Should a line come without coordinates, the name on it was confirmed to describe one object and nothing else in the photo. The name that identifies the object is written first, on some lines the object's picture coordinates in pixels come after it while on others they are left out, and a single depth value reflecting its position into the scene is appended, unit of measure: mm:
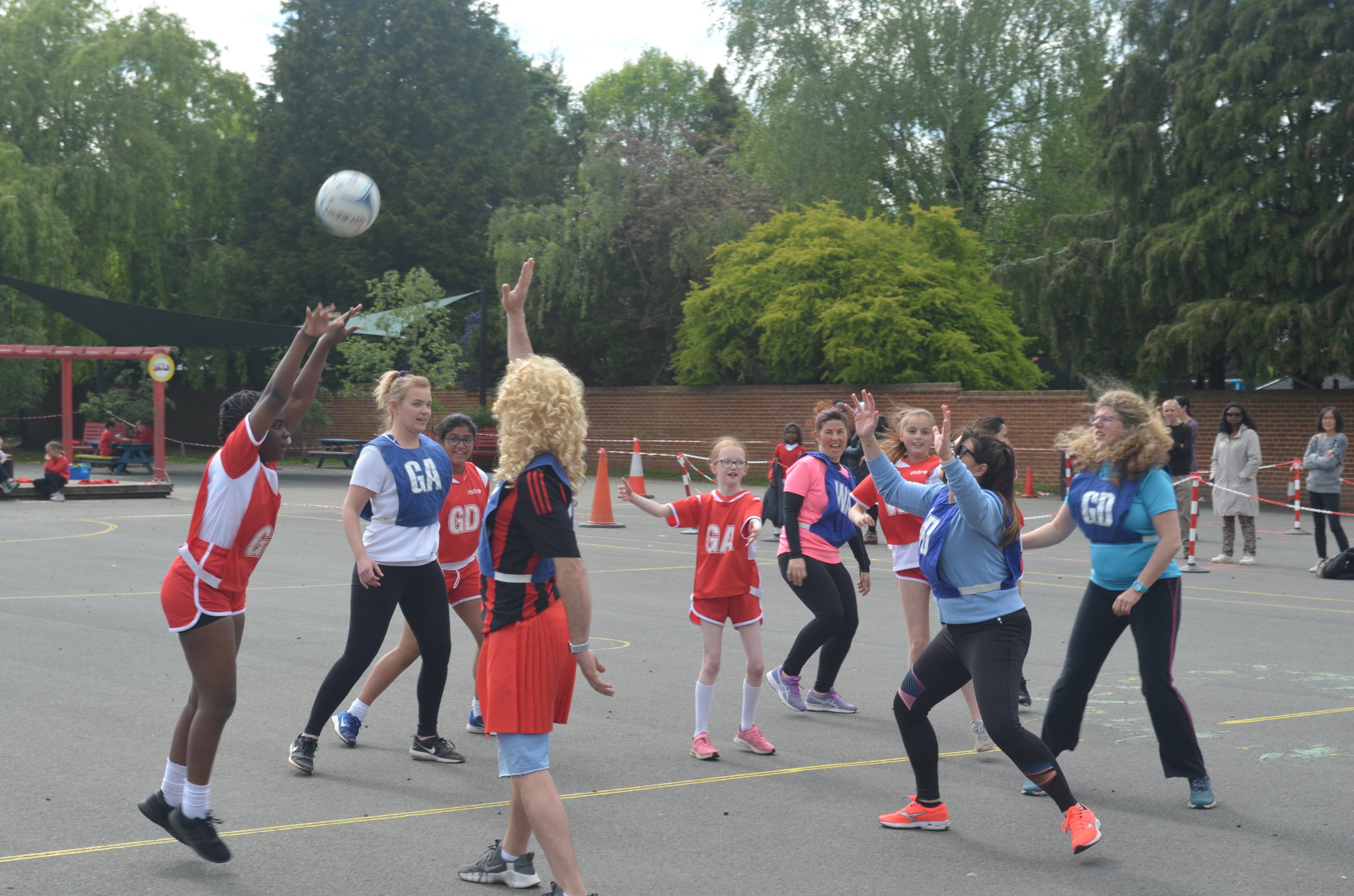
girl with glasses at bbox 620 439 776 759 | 6656
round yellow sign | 26375
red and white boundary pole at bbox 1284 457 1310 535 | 18656
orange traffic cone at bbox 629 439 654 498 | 21125
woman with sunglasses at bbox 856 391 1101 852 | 5066
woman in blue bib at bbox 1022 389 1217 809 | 5656
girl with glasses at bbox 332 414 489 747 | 6984
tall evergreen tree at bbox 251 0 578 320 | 42844
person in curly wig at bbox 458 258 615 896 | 4035
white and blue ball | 9977
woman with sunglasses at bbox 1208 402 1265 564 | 15312
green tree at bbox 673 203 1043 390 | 29609
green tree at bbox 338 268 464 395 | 36625
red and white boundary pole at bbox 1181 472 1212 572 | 14750
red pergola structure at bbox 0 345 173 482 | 26266
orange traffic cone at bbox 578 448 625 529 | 20219
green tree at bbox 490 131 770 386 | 36031
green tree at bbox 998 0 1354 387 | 23516
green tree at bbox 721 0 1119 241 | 36562
